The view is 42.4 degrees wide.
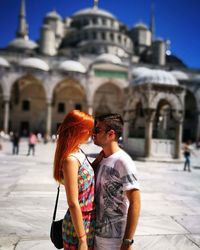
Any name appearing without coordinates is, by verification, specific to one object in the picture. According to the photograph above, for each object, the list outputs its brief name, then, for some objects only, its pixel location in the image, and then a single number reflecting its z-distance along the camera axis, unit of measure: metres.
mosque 26.73
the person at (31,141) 12.76
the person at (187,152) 9.33
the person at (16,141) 12.80
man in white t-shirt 1.58
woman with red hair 1.52
